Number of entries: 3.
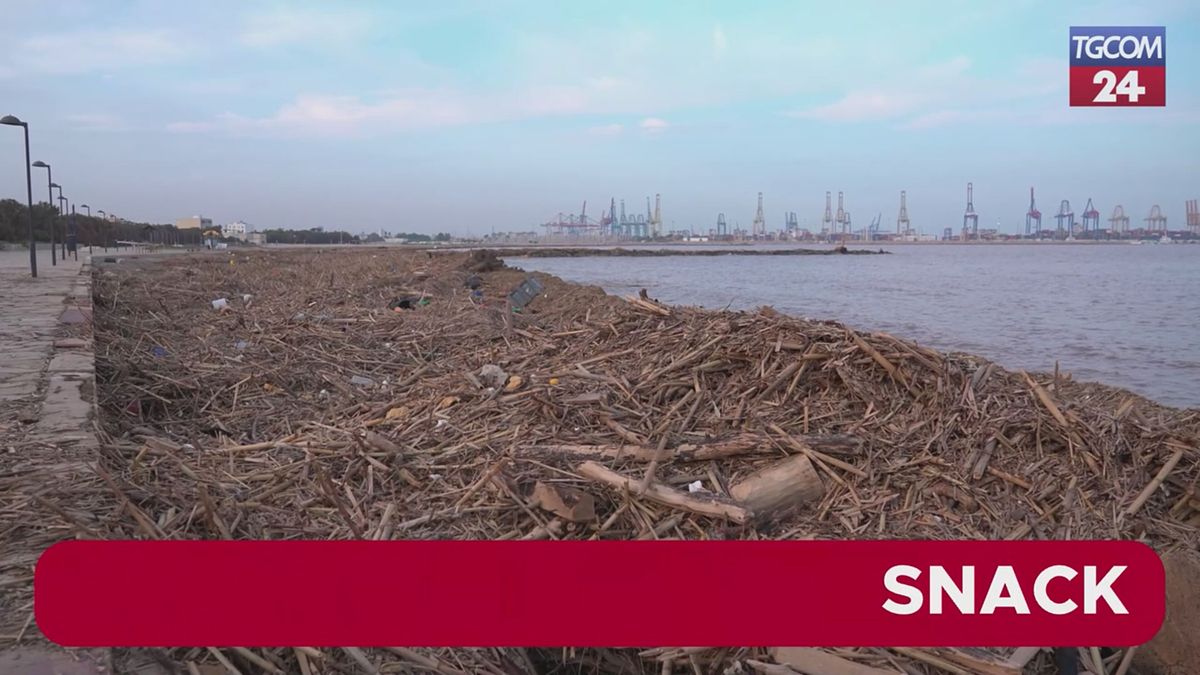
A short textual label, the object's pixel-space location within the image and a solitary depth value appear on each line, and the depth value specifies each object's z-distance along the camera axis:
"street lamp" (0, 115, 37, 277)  19.91
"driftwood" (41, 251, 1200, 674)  3.91
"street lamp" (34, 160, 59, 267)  27.86
